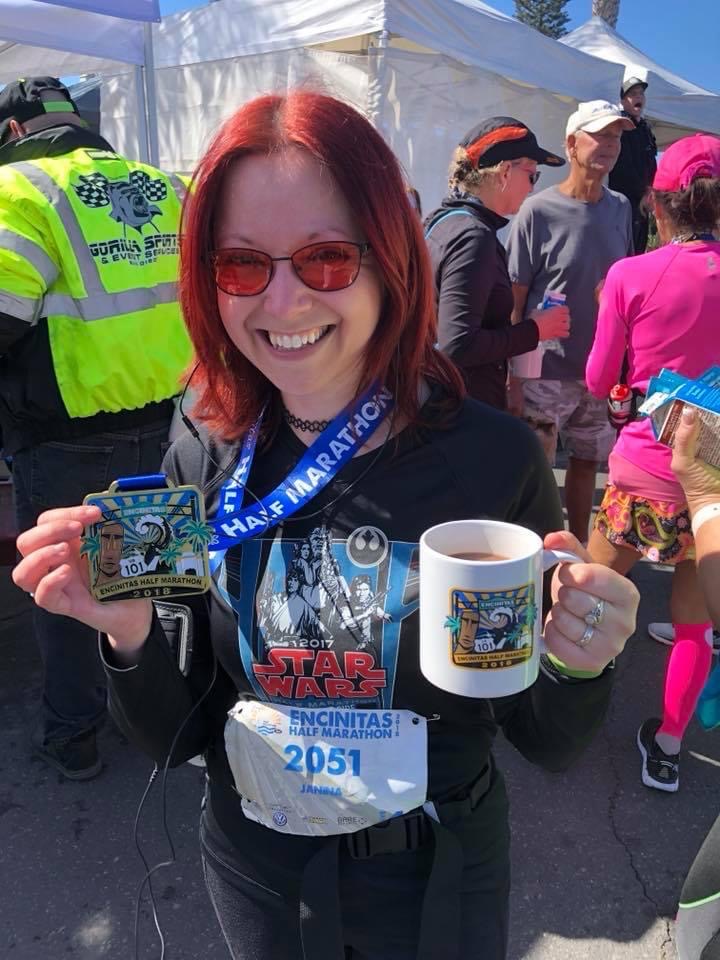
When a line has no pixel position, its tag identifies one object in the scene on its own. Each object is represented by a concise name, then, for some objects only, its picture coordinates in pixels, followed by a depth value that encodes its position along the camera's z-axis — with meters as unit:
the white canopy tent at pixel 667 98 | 9.32
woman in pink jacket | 2.42
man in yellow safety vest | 2.27
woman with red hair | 1.13
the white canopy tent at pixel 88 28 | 3.73
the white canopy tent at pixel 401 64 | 6.25
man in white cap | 3.63
